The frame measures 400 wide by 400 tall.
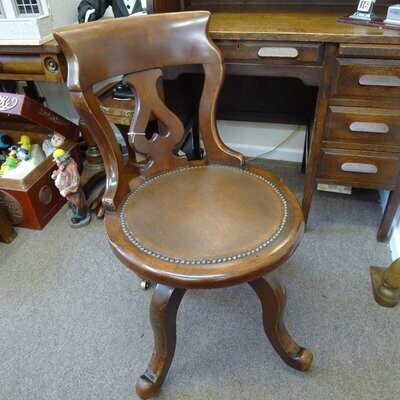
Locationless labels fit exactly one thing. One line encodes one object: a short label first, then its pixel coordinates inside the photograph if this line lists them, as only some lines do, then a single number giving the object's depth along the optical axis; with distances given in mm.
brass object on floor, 1079
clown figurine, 1374
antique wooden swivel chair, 721
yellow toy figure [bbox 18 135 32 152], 1549
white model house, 1153
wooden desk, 995
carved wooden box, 1353
